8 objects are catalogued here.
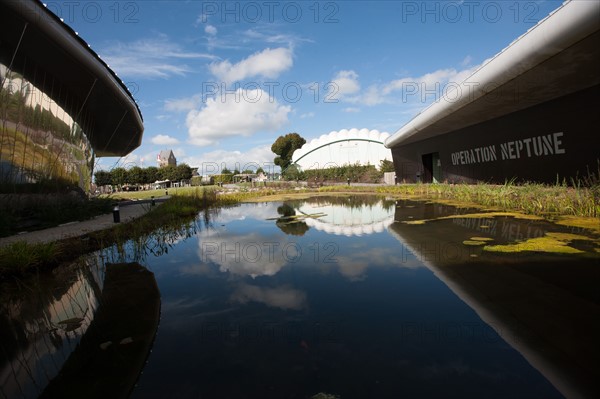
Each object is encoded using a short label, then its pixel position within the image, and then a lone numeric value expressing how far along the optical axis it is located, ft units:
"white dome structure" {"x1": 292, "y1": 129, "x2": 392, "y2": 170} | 194.59
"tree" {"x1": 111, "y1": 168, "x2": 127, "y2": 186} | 159.33
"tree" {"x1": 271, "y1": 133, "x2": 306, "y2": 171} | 248.52
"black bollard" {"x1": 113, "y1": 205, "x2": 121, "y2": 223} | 33.06
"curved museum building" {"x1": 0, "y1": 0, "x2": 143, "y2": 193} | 24.34
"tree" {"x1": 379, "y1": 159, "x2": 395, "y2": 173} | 129.29
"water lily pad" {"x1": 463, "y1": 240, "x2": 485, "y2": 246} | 21.42
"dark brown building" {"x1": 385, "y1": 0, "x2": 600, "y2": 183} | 28.68
